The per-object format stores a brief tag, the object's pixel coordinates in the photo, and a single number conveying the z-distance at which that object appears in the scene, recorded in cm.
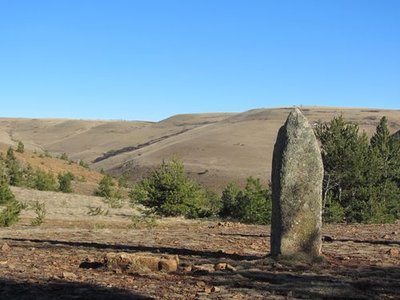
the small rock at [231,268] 908
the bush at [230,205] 2808
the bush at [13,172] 3981
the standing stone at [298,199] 992
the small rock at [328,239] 1367
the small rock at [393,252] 1105
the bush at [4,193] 2289
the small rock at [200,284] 792
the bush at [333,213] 2625
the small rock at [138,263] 905
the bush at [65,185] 4056
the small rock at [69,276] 841
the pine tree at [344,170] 2903
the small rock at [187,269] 905
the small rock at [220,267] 917
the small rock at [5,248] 1142
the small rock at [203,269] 895
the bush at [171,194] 2512
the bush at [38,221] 1886
